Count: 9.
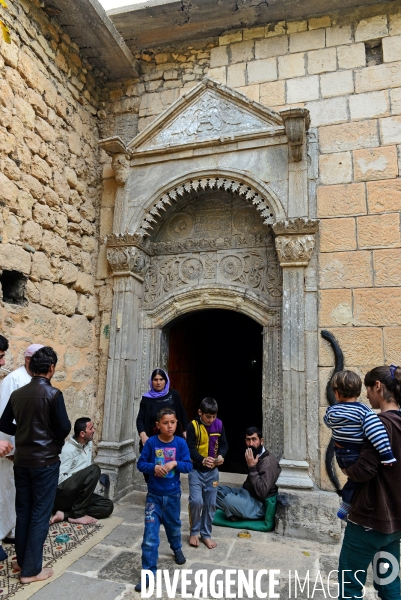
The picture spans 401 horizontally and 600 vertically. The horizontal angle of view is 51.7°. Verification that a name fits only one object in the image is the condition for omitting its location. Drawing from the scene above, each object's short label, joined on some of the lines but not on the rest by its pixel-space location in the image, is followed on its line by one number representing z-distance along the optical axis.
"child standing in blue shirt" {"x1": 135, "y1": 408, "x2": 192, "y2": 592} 2.88
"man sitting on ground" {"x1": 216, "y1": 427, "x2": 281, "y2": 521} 3.95
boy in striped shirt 1.98
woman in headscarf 4.10
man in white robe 3.25
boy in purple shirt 3.51
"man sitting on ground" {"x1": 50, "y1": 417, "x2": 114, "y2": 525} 3.91
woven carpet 2.71
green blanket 3.89
